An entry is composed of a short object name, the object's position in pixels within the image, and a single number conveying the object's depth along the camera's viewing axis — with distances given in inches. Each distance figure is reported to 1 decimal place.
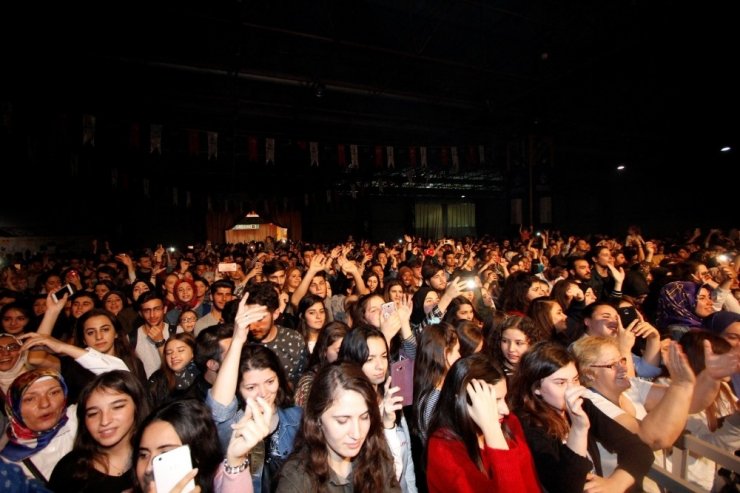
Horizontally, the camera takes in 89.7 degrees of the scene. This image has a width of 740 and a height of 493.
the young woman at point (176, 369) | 110.4
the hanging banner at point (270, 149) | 392.5
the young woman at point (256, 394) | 76.7
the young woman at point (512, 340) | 112.2
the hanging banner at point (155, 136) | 322.0
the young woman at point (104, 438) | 66.6
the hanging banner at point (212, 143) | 358.0
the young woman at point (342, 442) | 63.1
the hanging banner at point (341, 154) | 417.0
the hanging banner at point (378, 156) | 446.9
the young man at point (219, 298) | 160.1
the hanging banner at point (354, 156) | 426.0
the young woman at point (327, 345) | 110.3
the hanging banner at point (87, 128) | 278.5
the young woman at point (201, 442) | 58.2
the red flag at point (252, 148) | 387.9
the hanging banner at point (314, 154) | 403.9
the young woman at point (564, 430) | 68.7
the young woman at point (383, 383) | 74.4
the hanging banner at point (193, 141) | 356.2
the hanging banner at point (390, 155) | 441.4
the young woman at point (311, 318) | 139.1
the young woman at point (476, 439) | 60.4
